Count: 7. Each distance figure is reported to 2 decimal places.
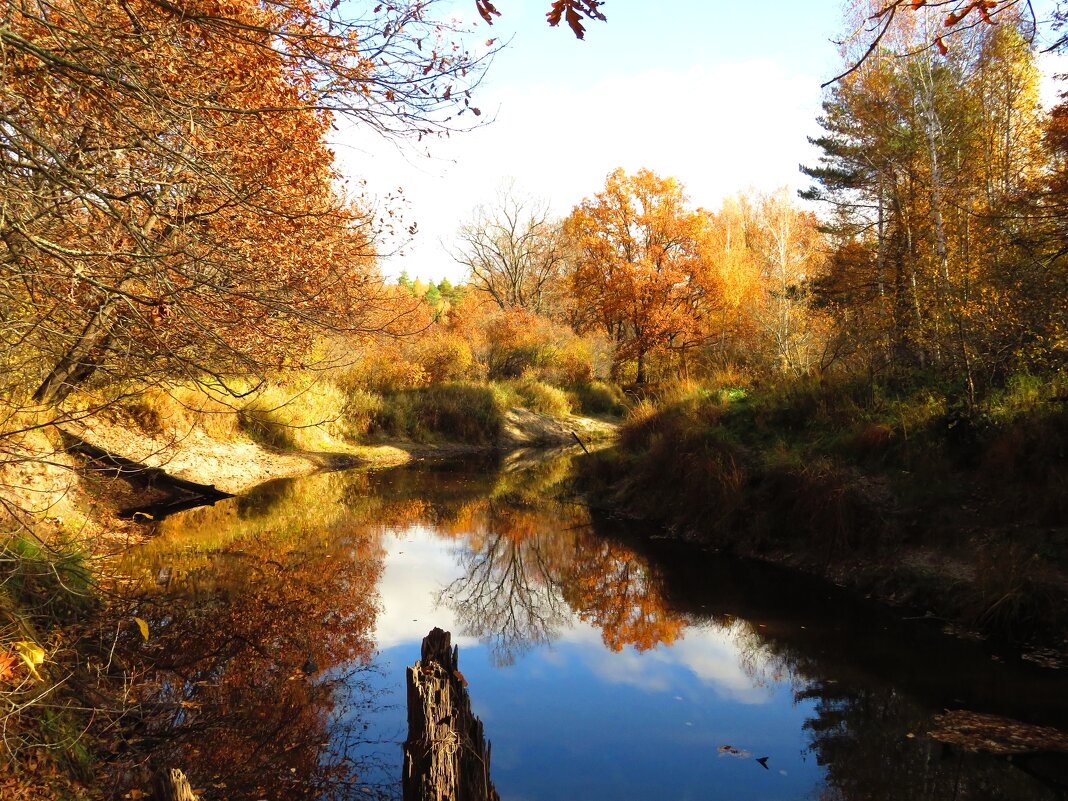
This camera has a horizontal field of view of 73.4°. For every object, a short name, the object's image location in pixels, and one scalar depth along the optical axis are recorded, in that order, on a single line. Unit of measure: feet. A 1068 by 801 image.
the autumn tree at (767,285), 71.72
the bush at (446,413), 80.89
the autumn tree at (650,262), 105.70
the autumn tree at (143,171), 11.25
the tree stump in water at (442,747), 12.87
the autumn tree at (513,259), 149.38
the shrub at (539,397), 98.89
